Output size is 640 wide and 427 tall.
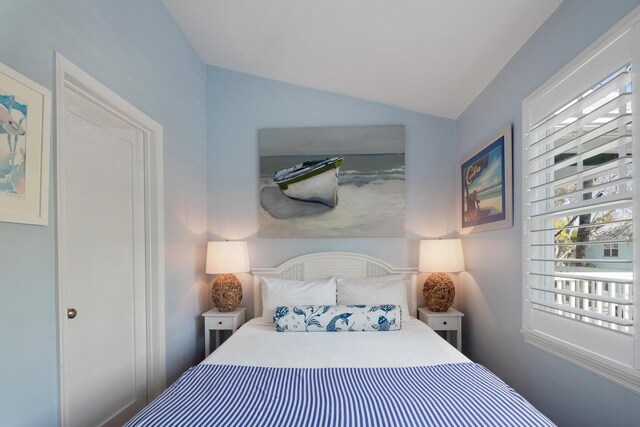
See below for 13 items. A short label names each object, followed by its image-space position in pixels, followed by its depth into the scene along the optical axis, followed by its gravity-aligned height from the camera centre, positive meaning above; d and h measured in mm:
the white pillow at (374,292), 2542 -605
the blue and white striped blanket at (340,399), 1139 -735
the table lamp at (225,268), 2707 -422
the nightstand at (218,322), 2645 -868
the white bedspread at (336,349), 1732 -794
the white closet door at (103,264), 1647 -262
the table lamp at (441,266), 2645 -412
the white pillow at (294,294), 2549 -615
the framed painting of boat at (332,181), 2945 +329
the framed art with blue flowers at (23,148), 1094 +260
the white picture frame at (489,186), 2037 +219
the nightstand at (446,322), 2611 -862
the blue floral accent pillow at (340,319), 2311 -741
